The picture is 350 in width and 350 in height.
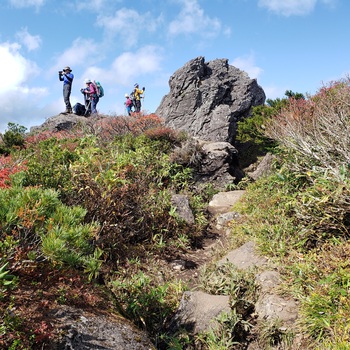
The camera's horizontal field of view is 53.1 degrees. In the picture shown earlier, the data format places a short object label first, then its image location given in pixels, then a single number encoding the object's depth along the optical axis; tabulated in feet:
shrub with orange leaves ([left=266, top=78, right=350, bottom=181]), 19.79
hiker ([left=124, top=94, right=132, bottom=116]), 63.87
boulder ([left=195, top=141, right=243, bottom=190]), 35.76
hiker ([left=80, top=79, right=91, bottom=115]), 61.41
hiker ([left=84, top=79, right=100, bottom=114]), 59.93
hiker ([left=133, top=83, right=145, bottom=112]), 64.54
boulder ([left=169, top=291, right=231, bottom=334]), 13.50
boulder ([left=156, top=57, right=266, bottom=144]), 51.78
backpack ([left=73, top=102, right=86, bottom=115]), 60.18
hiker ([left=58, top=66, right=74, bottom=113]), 55.57
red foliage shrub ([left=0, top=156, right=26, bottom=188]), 15.80
